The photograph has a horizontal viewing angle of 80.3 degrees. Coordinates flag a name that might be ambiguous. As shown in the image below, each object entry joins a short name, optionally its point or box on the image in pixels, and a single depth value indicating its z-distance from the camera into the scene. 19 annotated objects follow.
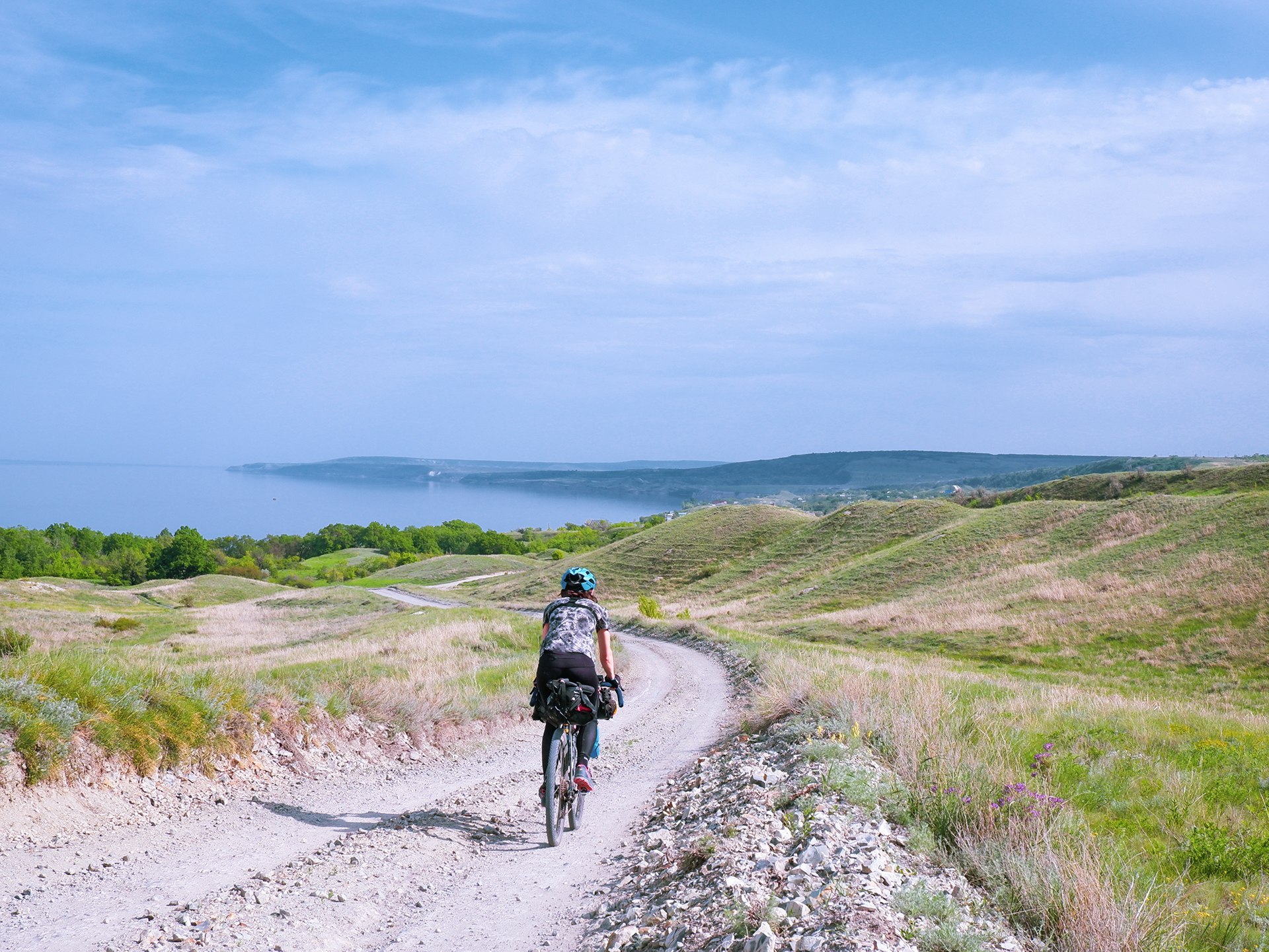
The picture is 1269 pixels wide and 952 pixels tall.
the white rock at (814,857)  4.92
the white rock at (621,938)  4.47
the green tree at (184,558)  110.69
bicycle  6.45
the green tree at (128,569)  112.31
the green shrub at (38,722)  6.14
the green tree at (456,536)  159.50
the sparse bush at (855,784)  6.07
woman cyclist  6.39
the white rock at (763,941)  3.79
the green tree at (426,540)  154.88
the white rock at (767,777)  7.27
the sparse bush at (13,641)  13.97
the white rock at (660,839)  6.45
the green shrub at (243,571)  112.88
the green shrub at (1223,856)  5.37
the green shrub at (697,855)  5.44
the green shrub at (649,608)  43.50
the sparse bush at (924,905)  4.05
